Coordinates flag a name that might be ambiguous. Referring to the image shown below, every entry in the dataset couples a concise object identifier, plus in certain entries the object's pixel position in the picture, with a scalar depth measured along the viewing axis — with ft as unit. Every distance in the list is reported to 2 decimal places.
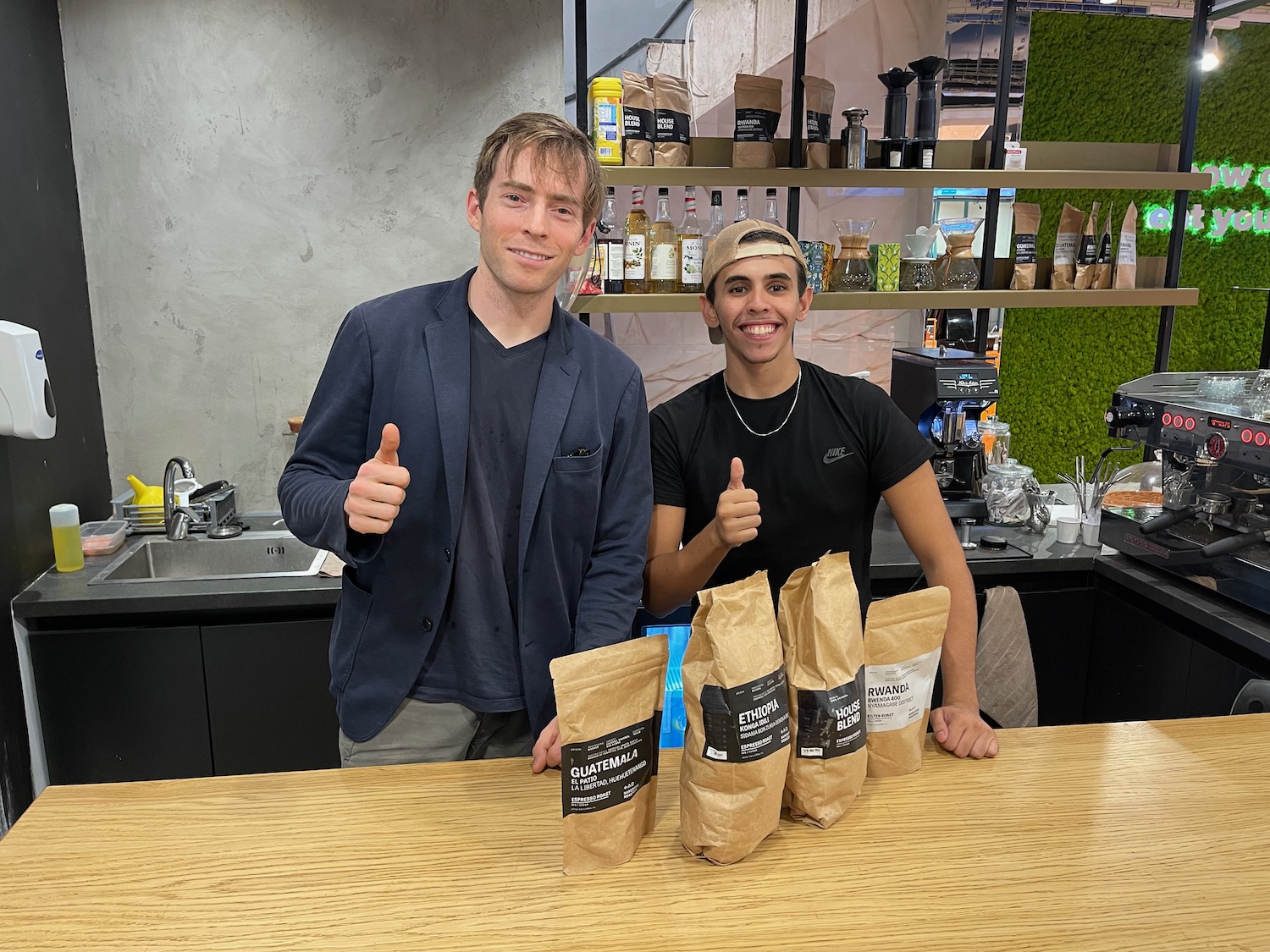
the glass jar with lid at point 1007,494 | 10.11
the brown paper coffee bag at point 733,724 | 3.48
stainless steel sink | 9.55
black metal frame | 9.88
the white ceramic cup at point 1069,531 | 9.72
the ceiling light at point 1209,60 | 11.19
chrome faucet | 9.61
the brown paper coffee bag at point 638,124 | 9.45
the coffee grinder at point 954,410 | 9.54
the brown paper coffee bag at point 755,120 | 9.57
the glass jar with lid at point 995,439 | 10.46
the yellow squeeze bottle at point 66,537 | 8.55
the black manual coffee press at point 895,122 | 9.91
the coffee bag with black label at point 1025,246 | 10.55
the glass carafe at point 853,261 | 10.03
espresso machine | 7.44
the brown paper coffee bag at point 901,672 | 4.05
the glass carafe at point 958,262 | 10.39
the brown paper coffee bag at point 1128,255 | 10.63
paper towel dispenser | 7.59
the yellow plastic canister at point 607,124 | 9.16
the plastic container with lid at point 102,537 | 9.12
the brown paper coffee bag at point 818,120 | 9.73
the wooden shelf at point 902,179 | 9.51
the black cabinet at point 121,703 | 8.05
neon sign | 18.94
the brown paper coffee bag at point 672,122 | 9.53
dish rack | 9.80
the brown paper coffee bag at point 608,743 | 3.41
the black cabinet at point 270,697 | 8.24
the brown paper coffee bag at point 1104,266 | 10.80
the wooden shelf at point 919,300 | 9.58
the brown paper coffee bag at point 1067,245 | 10.67
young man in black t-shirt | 5.82
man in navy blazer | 4.97
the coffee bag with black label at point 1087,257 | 10.68
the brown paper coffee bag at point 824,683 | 3.74
